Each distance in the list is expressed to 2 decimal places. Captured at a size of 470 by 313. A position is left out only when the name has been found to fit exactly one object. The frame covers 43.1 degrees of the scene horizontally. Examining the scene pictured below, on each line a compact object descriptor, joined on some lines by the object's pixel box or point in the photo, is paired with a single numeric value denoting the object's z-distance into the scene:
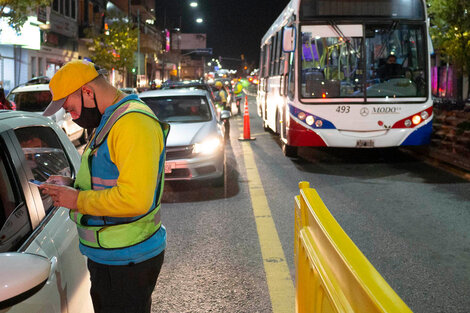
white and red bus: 11.44
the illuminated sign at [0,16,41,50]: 26.67
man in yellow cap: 2.38
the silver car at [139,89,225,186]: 9.07
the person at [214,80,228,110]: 18.73
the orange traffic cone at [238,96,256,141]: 16.97
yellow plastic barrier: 1.56
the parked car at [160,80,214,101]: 17.66
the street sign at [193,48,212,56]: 131.12
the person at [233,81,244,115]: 27.25
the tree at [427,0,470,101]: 23.19
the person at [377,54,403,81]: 11.58
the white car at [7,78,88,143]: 14.44
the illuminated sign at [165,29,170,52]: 96.70
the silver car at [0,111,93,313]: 2.23
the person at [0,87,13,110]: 10.69
